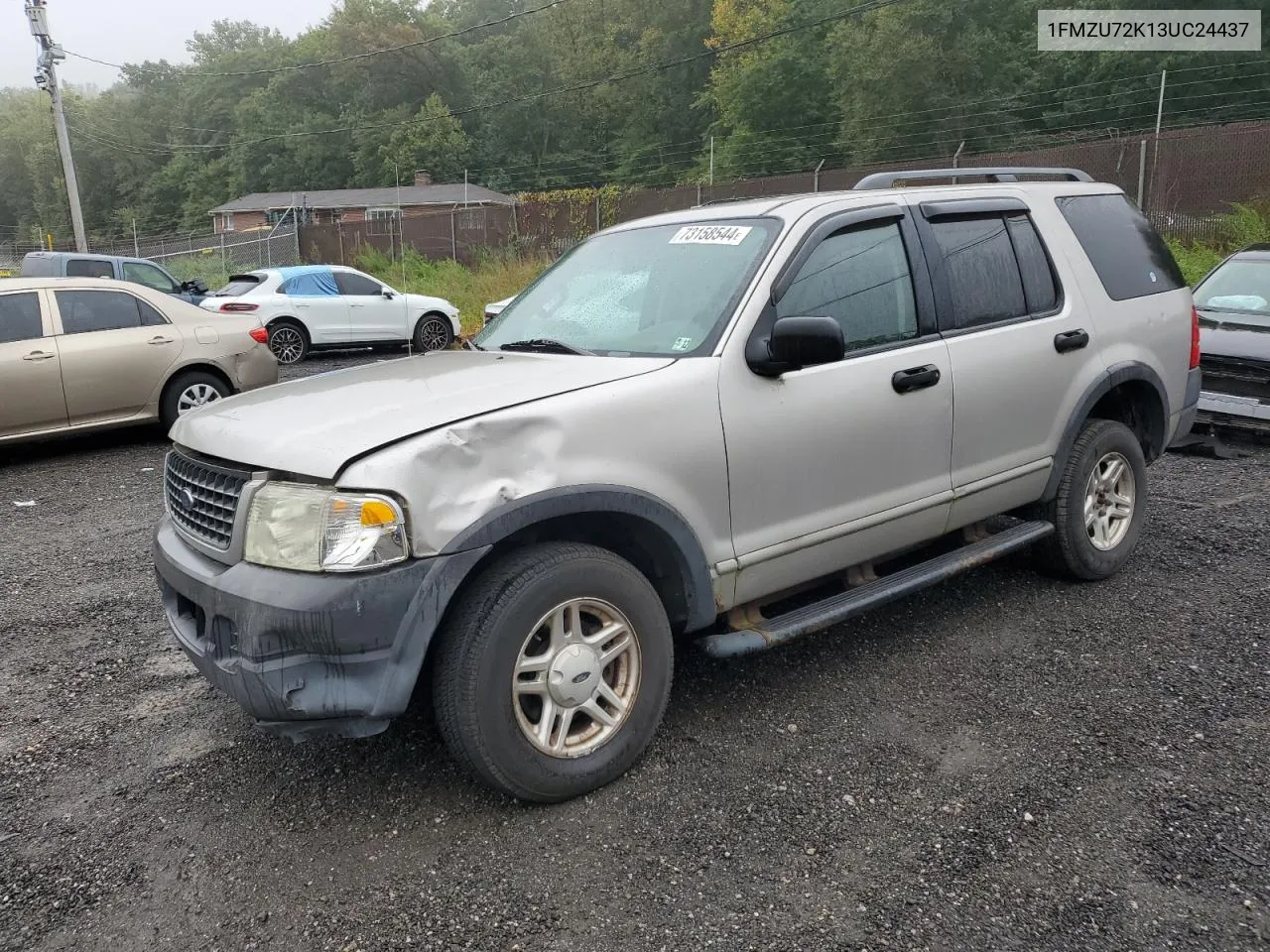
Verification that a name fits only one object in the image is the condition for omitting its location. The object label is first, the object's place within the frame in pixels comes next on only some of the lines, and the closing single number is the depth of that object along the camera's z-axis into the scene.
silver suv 2.76
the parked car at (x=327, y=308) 15.40
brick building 57.50
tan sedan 8.16
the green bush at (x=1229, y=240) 14.66
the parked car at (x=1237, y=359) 7.42
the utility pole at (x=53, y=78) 26.84
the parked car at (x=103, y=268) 15.80
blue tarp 15.75
